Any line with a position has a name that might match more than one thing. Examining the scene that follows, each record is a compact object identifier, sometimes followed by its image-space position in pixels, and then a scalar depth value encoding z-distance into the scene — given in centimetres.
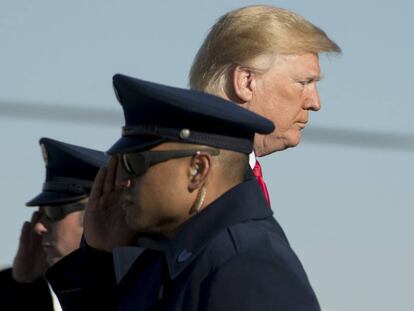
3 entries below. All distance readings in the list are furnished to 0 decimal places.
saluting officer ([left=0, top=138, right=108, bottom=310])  1101
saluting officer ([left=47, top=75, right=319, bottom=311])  652
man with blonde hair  840
